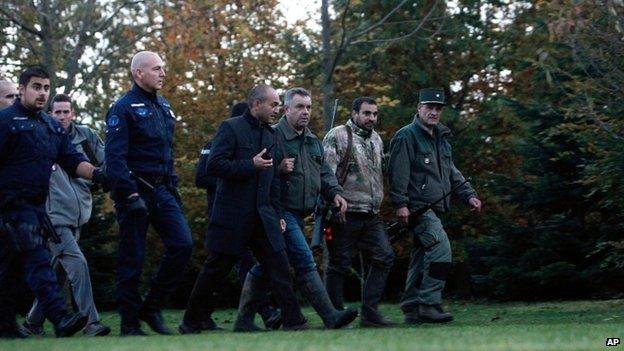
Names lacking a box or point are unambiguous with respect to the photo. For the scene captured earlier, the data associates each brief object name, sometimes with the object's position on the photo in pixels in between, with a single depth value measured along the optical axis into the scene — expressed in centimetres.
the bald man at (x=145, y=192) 1126
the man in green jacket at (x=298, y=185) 1200
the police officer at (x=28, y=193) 1091
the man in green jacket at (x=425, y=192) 1301
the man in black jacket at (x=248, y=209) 1127
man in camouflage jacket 1285
